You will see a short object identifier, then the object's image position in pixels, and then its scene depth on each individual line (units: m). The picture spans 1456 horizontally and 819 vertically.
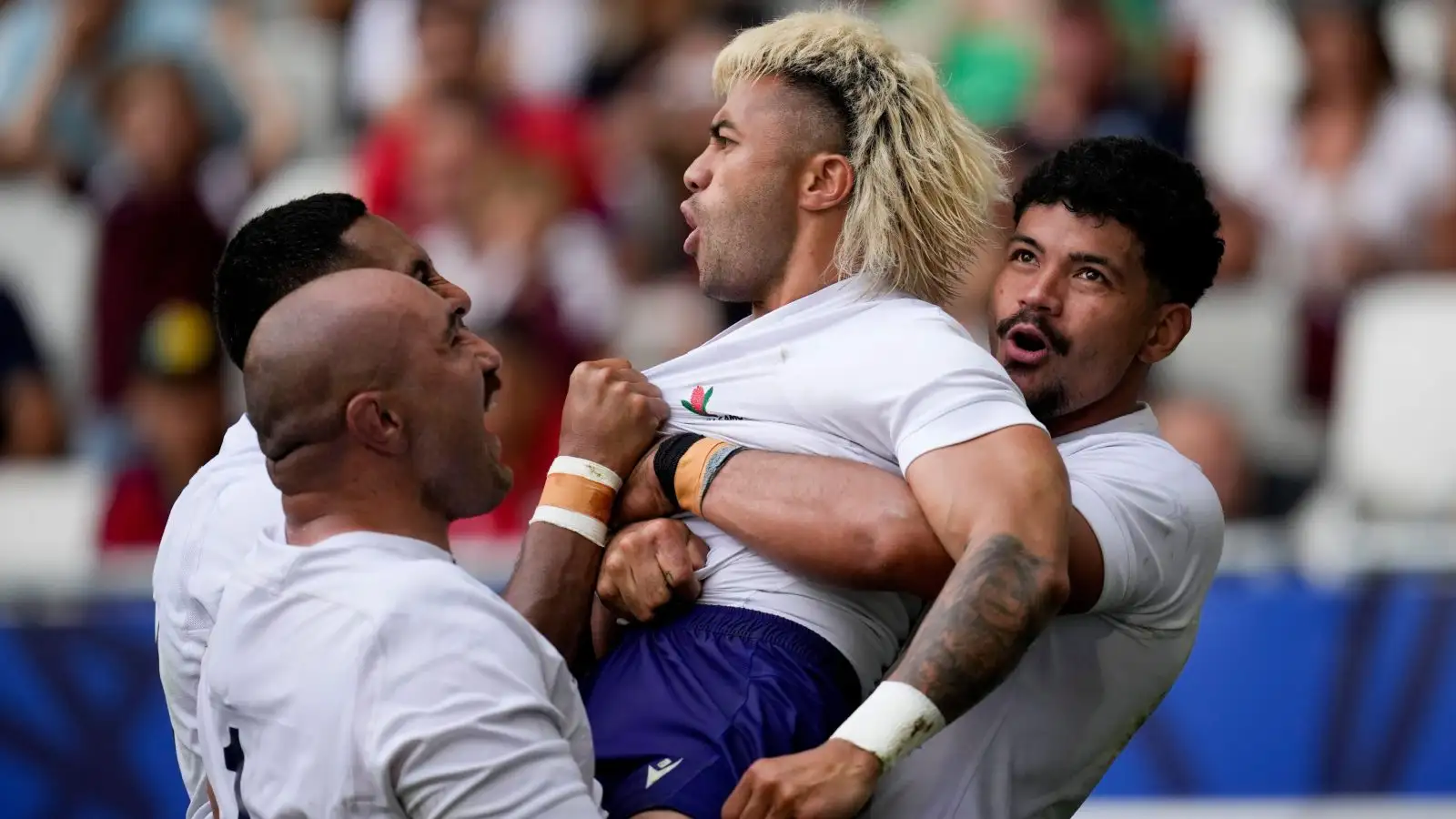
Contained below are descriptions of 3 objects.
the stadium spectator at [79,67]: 17.08
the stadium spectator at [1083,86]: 16.11
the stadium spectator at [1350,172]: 15.27
